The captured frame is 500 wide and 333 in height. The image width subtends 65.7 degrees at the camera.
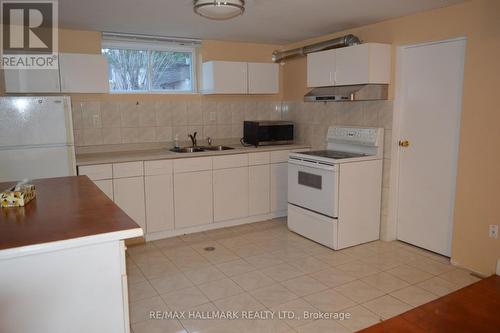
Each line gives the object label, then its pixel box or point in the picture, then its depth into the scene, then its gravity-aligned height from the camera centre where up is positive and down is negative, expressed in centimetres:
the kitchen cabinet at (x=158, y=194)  405 -82
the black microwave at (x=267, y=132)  488 -20
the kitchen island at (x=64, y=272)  153 -64
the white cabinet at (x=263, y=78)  498 +50
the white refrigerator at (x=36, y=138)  331 -18
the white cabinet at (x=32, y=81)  358 +34
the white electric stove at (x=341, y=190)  384 -76
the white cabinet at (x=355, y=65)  376 +52
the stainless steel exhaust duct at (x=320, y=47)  404 +80
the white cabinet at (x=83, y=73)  386 +45
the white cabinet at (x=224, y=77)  469 +48
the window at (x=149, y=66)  452 +62
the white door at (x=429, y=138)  349 -21
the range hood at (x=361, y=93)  386 +24
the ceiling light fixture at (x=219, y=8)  284 +81
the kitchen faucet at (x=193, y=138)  479 -26
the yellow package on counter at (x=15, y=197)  204 -42
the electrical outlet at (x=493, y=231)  312 -92
